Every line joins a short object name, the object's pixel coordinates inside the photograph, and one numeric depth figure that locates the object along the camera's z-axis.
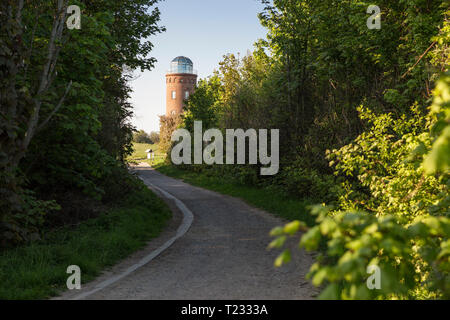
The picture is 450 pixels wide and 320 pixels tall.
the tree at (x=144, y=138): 107.21
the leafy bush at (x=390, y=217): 2.24
